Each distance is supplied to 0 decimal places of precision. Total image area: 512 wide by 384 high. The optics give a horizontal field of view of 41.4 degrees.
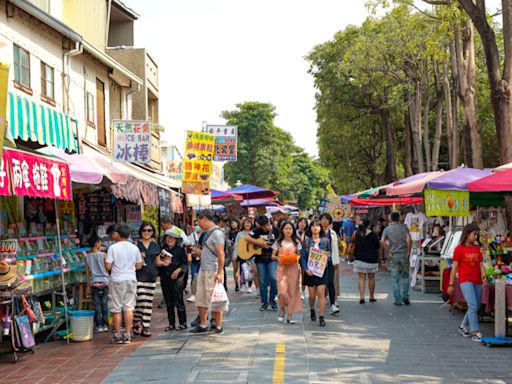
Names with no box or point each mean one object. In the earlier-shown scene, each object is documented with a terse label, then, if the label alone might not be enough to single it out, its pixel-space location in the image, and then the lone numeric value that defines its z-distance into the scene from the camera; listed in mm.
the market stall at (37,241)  8414
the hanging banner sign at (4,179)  7721
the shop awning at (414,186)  13748
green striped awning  8844
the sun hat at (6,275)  8695
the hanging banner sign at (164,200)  15520
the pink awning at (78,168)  10586
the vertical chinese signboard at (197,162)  17114
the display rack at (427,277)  15727
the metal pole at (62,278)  10011
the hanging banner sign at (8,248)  9117
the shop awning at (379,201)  26491
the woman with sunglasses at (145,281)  10445
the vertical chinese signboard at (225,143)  24328
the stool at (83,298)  11281
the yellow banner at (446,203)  13398
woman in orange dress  11141
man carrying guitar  12688
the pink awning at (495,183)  10148
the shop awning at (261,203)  33094
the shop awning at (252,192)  25286
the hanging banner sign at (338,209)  32719
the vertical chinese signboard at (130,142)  16406
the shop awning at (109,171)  11441
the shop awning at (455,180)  13053
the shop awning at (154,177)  17328
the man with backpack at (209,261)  9811
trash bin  10125
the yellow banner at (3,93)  5445
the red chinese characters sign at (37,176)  8078
